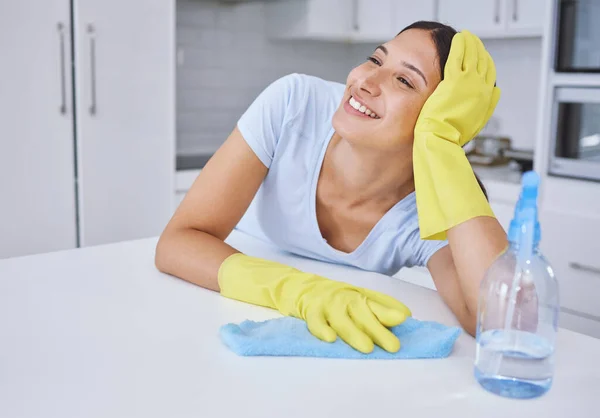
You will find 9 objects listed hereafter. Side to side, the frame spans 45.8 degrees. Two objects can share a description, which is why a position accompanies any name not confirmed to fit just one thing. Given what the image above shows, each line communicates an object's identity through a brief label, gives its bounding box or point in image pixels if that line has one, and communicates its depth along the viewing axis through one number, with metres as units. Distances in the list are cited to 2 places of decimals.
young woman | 1.13
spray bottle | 0.84
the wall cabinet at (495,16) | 2.99
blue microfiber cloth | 0.94
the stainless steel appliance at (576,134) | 2.66
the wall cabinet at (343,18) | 3.51
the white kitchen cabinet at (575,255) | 2.64
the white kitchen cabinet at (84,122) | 2.70
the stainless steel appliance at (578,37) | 2.59
